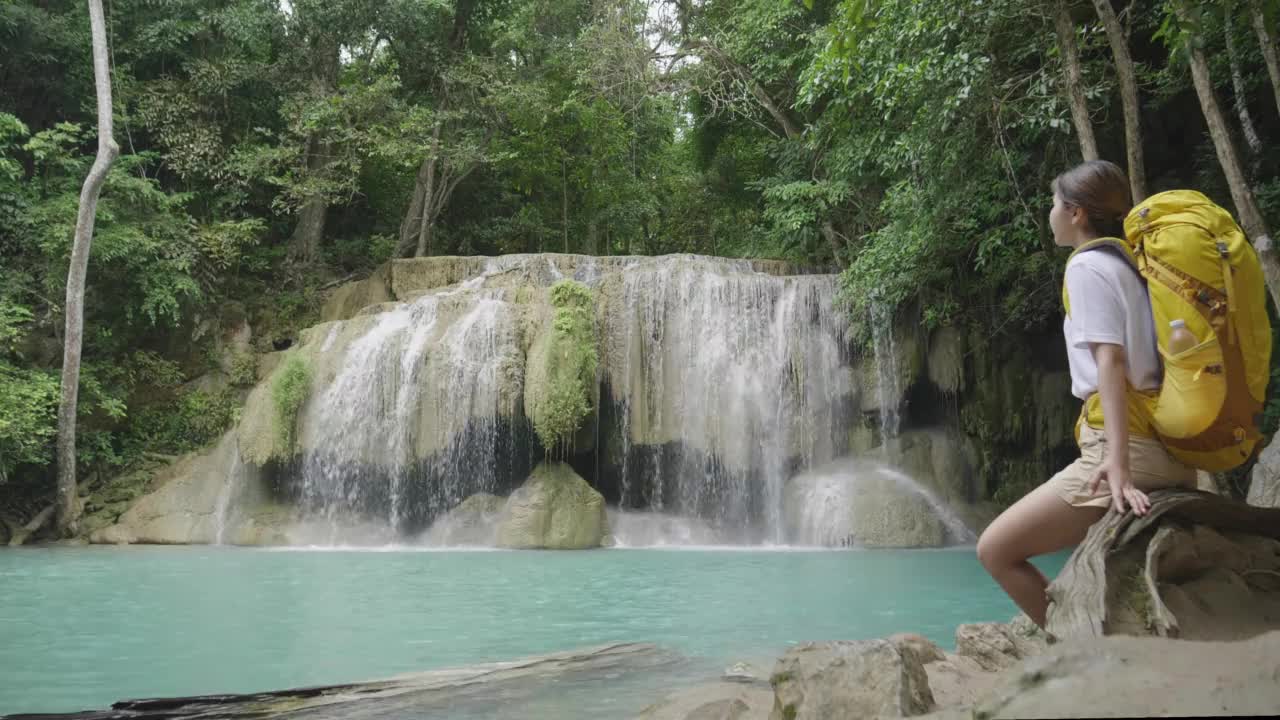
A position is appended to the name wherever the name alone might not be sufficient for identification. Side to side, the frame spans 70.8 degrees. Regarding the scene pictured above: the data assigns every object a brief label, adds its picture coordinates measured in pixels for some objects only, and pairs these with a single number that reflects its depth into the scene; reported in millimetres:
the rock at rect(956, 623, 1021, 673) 3760
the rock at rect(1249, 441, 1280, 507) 3984
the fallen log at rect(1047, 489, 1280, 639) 2029
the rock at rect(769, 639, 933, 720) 2543
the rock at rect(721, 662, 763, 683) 4242
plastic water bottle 2133
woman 2166
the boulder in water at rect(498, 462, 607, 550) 12469
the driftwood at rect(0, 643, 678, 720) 3604
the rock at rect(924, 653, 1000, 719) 3164
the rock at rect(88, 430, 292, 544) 13438
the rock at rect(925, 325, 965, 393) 14539
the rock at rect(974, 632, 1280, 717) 1258
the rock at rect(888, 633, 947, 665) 3920
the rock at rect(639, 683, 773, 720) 3295
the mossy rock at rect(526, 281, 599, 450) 12961
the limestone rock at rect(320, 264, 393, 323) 17000
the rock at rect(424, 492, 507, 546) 12929
